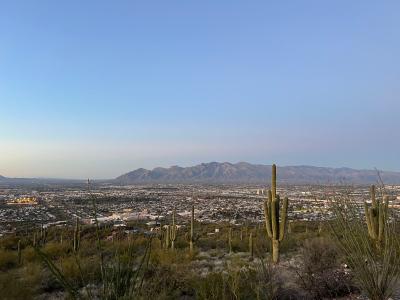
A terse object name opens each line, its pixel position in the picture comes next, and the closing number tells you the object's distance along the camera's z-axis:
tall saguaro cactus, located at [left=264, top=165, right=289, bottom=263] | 14.82
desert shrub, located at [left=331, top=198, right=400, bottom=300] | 5.96
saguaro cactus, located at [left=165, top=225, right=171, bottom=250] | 21.14
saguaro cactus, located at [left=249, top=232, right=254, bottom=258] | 19.42
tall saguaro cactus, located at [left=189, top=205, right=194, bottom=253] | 20.99
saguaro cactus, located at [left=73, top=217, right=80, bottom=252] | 16.75
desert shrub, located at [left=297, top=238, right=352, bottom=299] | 9.58
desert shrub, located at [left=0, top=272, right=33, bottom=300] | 10.05
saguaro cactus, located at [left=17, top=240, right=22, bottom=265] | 18.31
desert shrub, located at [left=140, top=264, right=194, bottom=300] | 9.53
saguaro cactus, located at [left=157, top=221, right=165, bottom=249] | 22.95
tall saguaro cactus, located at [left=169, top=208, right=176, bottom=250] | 21.28
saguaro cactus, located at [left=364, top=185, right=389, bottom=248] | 9.39
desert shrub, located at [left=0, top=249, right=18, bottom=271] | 17.64
